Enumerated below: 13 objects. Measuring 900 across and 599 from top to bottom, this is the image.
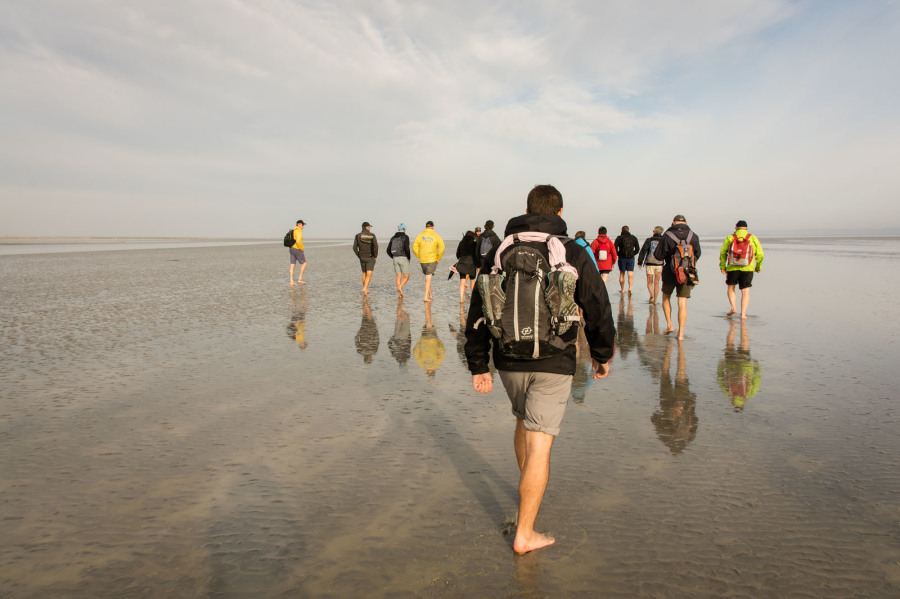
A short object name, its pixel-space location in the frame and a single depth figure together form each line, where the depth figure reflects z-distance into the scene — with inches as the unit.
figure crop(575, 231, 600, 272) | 466.0
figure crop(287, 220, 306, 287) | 673.6
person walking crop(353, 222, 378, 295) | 577.9
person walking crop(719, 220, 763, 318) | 398.9
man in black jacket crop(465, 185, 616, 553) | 118.6
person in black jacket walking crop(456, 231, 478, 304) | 501.0
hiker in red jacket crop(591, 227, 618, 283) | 535.6
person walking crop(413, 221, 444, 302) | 535.8
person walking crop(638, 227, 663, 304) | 498.9
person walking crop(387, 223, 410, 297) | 554.3
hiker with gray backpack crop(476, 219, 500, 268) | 452.5
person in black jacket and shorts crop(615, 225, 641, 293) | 581.0
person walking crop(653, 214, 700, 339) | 339.3
